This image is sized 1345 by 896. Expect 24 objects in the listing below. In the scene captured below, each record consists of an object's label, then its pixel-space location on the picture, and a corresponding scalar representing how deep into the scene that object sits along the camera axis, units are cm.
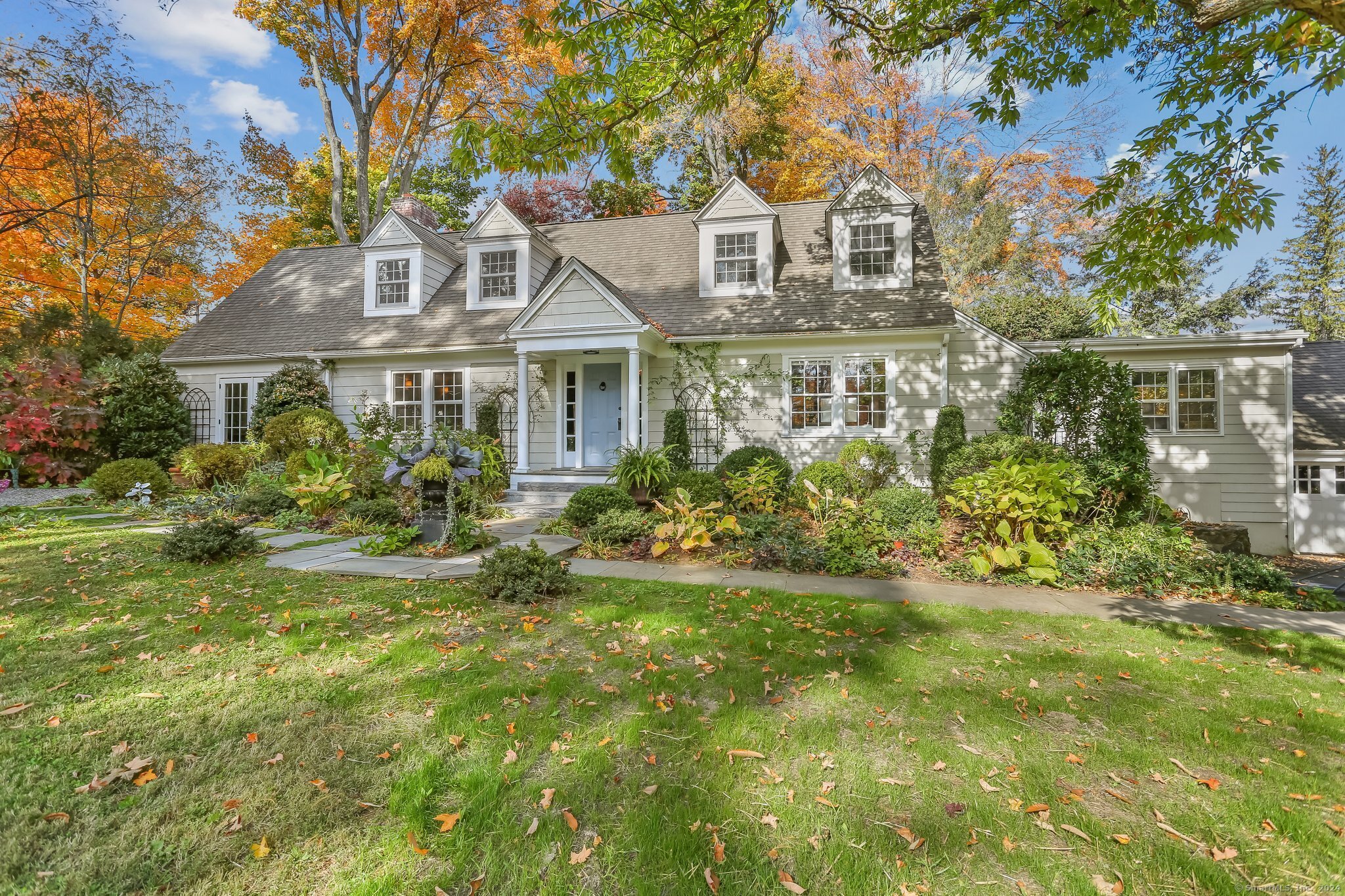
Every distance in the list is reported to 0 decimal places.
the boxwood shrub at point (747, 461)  989
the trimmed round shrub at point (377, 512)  807
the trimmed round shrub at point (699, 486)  805
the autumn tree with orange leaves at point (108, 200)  1282
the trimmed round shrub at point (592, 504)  779
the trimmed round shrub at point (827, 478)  895
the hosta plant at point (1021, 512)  593
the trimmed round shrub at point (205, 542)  566
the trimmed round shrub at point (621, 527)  715
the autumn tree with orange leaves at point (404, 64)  1605
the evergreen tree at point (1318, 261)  2275
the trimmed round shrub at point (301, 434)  1152
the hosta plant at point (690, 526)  659
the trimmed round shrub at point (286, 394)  1252
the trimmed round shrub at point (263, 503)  833
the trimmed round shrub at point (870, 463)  952
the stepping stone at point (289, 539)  671
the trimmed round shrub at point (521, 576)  471
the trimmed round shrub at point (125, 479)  953
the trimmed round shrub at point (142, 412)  1133
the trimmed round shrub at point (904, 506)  749
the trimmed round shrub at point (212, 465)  1052
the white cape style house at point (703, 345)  1035
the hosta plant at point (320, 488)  845
